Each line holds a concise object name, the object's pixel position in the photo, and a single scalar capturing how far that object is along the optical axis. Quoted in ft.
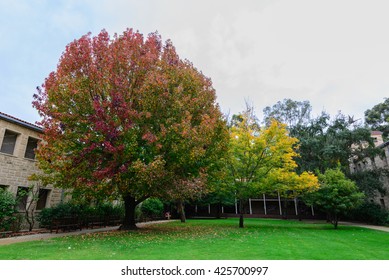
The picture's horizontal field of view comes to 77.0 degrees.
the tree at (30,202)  52.26
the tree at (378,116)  126.31
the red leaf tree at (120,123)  41.04
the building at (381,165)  89.10
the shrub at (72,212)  54.44
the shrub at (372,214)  80.70
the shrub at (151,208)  89.76
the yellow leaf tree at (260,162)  61.46
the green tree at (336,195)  63.52
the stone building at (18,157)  51.65
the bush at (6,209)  45.39
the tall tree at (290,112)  120.98
